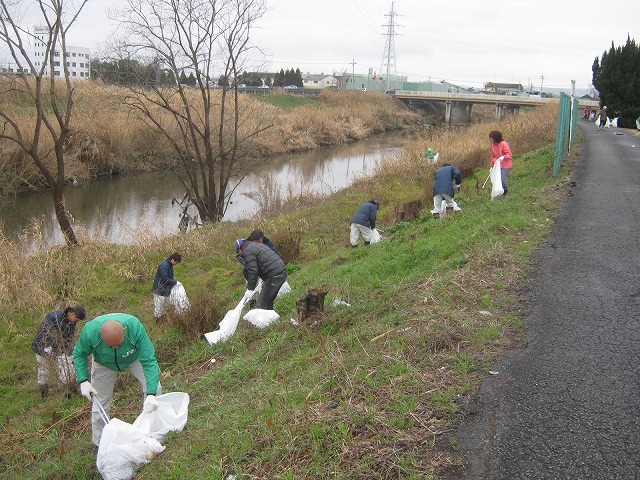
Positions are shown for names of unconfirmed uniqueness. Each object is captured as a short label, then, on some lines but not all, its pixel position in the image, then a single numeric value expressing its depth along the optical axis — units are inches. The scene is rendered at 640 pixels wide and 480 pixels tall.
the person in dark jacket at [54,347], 284.4
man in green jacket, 203.6
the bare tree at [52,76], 545.6
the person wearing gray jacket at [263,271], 303.3
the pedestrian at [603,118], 1204.5
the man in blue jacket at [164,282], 359.9
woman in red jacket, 433.4
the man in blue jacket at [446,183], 445.7
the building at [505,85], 4432.8
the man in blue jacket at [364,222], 450.0
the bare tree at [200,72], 681.0
